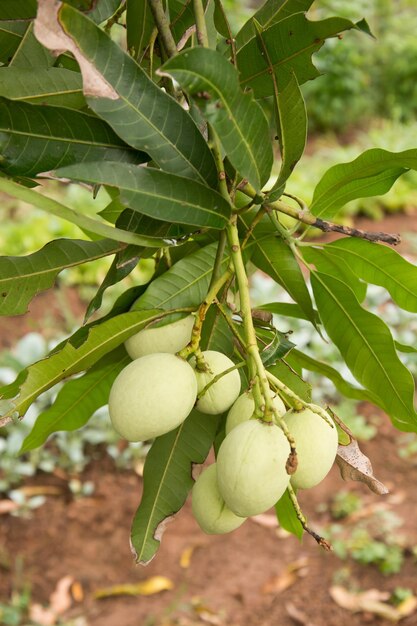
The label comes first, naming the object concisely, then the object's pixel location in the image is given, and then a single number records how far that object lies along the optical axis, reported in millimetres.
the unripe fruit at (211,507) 631
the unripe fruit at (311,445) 583
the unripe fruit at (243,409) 588
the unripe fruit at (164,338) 632
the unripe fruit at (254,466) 533
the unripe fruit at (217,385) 609
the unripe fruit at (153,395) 571
